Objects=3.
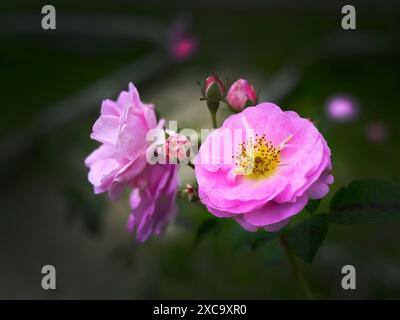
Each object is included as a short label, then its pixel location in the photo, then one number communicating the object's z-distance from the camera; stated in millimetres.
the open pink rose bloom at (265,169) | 522
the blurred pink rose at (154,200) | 621
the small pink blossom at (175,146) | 582
